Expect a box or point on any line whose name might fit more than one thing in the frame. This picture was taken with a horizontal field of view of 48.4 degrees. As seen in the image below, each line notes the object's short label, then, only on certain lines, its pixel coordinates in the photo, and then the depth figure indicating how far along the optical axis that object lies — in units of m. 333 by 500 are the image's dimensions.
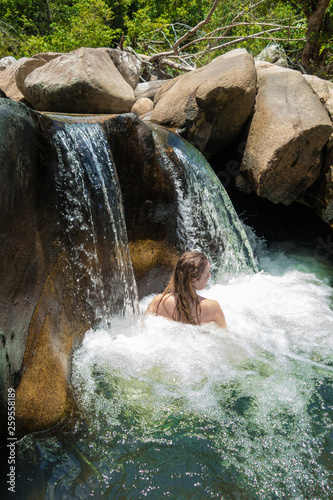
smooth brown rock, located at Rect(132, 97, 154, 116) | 6.76
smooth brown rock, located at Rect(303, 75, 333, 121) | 5.35
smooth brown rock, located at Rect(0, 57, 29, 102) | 7.20
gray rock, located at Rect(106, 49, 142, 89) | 7.38
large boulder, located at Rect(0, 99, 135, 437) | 2.17
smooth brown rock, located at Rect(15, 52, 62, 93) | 6.71
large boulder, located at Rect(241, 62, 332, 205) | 4.82
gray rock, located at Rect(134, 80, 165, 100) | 8.19
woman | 3.14
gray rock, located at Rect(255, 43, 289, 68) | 8.84
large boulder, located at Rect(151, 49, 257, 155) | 5.20
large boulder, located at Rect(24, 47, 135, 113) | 5.72
